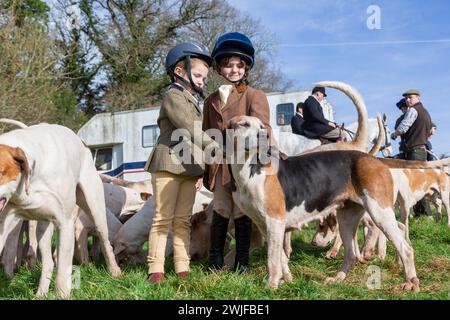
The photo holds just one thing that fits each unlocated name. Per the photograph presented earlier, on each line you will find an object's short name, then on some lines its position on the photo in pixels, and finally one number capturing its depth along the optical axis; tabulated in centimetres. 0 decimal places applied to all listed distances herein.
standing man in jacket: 953
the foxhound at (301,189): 423
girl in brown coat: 479
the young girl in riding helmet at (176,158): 471
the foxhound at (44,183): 357
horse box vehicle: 1853
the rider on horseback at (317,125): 829
